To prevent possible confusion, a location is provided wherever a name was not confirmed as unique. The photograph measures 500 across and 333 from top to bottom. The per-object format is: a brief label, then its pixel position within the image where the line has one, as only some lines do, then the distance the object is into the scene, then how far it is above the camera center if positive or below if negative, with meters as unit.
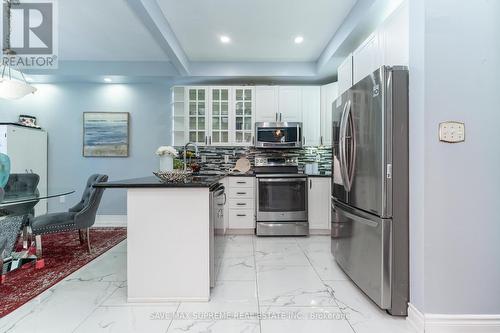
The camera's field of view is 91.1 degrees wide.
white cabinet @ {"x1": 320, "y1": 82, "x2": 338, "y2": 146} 3.90 +0.90
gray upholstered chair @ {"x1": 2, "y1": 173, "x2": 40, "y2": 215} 2.48 -0.25
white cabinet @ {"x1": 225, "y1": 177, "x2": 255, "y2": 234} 3.66 -0.60
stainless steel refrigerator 1.61 -0.14
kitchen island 1.79 -0.55
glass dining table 2.27 -0.56
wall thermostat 1.49 +0.20
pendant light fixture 2.39 +0.83
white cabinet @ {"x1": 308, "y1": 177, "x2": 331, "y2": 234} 3.61 -0.57
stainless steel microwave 3.84 +0.48
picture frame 4.26 +0.56
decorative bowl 1.92 -0.09
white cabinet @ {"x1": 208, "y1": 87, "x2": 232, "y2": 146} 4.04 +0.84
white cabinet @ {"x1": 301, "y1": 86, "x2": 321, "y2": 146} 4.00 +0.82
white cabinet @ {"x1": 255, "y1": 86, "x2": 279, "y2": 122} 3.99 +1.02
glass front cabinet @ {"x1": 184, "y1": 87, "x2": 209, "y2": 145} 4.03 +0.83
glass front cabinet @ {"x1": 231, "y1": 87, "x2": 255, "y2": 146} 4.02 +0.81
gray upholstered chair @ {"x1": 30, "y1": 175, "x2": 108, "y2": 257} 2.46 -0.58
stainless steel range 3.54 -0.58
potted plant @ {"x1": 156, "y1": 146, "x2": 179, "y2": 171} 2.41 +0.09
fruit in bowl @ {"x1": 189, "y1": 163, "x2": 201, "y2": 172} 2.90 -0.02
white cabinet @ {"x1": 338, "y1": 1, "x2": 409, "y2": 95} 1.69 +0.96
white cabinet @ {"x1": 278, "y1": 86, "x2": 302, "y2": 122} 3.99 +1.00
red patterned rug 1.91 -1.01
